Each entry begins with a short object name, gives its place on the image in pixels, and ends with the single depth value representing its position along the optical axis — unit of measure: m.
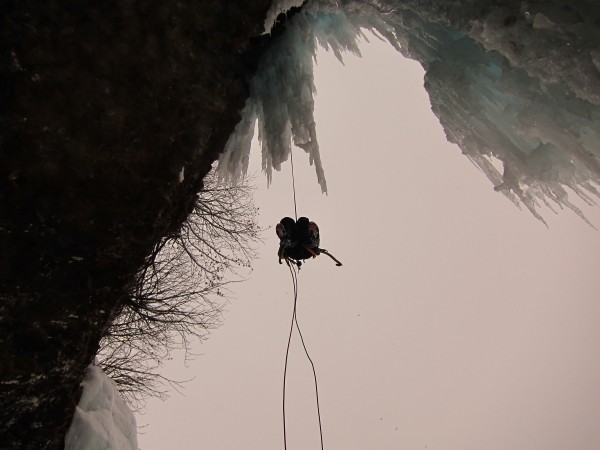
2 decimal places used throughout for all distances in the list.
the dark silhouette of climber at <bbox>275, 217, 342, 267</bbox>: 3.93
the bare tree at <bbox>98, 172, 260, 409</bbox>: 6.53
